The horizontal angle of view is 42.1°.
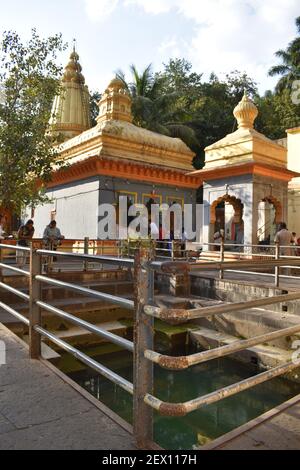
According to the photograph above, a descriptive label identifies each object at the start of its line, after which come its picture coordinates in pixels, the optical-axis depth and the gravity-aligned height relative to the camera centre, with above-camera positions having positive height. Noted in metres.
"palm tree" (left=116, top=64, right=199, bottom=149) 26.52 +9.49
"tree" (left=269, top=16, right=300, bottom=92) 33.03 +15.57
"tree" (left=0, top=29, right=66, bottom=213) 8.77 +3.07
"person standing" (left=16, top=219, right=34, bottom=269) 10.86 +0.27
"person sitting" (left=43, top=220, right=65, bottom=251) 10.05 +0.19
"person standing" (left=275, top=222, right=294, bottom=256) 11.43 +0.20
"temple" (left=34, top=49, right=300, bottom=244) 13.20 +2.65
